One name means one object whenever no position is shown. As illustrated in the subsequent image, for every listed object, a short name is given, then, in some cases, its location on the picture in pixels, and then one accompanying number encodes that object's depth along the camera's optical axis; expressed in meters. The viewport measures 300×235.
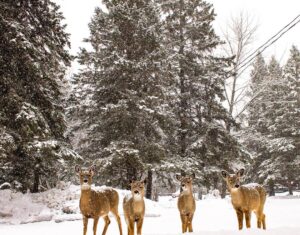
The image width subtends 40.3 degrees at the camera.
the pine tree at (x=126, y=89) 21.05
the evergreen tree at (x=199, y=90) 25.91
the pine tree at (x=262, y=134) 37.69
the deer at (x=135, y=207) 7.64
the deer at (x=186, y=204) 8.41
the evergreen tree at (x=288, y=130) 35.28
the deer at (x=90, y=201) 8.02
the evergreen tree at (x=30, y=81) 12.70
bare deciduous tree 31.01
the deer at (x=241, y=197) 8.40
